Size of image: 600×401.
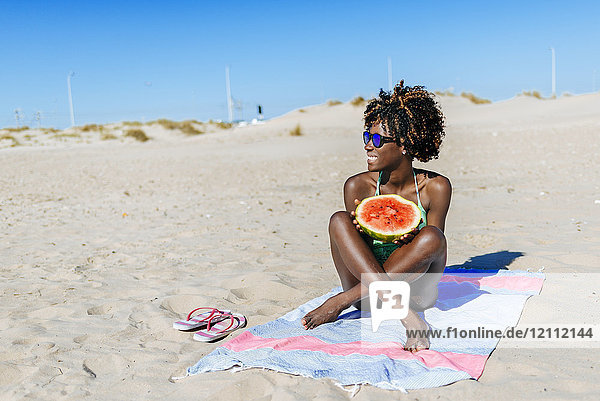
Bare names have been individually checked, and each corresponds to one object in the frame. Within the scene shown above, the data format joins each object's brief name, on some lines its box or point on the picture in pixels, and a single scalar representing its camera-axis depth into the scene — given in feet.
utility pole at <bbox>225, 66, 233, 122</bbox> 119.24
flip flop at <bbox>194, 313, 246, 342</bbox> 11.10
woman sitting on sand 10.54
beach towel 9.10
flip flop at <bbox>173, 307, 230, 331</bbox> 11.55
